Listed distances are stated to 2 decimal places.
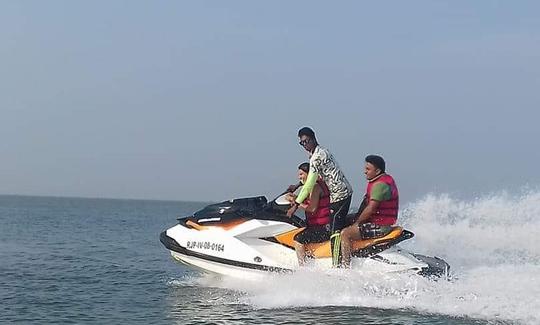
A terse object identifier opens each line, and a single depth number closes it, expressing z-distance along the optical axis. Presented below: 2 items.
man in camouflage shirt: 8.98
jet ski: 8.88
